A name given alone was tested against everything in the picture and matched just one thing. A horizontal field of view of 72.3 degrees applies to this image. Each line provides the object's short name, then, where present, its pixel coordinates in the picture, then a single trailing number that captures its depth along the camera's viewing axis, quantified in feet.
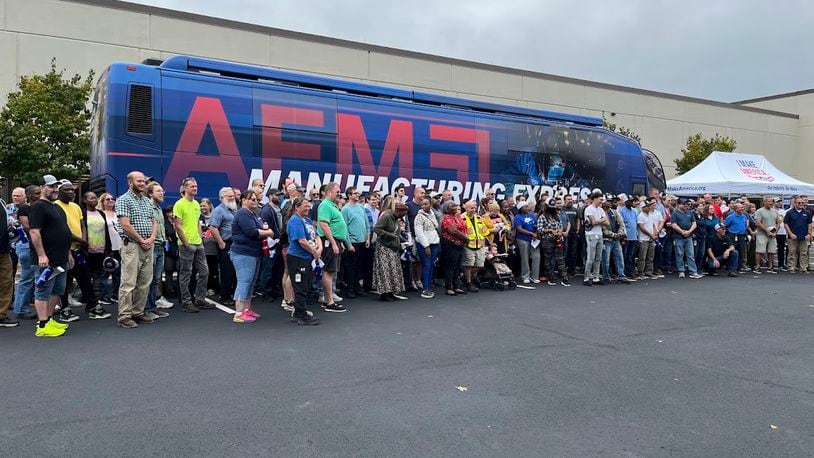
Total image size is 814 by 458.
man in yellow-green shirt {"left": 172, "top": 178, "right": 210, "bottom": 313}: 24.94
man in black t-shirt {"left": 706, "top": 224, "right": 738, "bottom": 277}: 43.52
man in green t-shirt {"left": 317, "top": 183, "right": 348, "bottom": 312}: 25.08
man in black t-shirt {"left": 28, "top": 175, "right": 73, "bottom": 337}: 20.11
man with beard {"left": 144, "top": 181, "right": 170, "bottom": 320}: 23.49
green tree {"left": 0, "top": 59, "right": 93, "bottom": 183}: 54.70
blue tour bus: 29.40
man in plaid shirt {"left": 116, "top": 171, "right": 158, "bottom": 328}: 21.53
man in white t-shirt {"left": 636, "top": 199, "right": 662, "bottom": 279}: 39.91
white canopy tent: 59.77
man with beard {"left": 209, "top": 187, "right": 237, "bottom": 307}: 26.66
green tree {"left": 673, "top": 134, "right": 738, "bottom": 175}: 118.01
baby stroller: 33.78
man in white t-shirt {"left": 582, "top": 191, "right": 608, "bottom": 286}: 36.14
